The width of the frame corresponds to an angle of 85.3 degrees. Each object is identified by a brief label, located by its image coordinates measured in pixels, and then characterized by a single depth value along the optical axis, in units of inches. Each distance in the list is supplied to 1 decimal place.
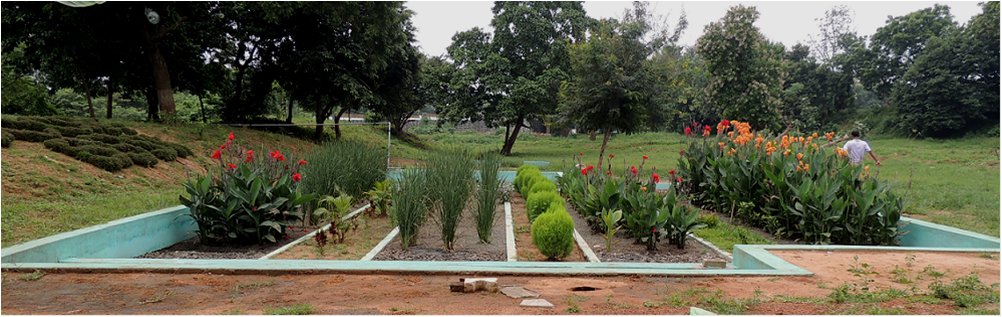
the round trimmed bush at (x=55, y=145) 305.1
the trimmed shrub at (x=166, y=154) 361.1
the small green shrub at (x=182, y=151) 389.4
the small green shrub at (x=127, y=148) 339.0
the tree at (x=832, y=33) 1389.0
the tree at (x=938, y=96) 832.9
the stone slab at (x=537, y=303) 101.4
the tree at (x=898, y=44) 1054.4
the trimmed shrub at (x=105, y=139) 343.0
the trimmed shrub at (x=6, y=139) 286.1
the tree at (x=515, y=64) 775.7
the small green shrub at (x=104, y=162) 299.9
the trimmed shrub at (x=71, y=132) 341.4
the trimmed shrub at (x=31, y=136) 306.7
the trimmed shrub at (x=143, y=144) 361.7
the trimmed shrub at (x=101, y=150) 311.9
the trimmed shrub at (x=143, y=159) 328.2
